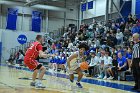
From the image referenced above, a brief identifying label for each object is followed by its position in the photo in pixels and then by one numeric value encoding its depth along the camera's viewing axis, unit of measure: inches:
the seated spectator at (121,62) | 524.0
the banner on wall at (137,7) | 934.3
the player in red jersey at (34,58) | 346.9
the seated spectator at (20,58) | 1085.8
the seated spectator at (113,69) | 547.6
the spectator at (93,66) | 622.5
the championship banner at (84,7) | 1231.9
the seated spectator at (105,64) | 574.0
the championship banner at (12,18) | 1256.2
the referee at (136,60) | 355.3
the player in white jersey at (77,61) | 351.6
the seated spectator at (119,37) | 703.6
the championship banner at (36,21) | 1309.1
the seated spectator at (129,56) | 509.0
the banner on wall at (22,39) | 1287.8
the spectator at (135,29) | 660.1
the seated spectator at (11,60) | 1146.3
